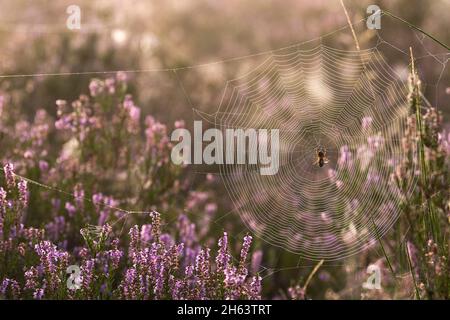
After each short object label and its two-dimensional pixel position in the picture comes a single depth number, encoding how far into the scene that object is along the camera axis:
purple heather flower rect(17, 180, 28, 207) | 3.32
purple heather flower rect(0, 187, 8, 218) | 3.25
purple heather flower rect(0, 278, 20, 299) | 3.04
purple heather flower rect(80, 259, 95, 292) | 3.07
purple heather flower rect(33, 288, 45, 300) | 3.00
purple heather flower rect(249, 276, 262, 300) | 3.10
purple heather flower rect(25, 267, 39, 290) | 3.07
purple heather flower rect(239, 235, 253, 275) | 3.16
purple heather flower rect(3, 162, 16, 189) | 3.30
